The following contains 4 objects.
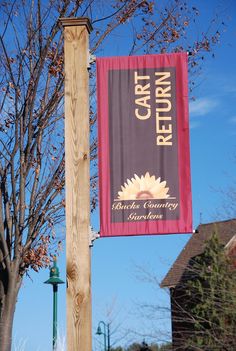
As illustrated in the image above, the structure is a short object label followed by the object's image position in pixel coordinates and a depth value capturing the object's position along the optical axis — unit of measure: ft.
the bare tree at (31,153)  40.27
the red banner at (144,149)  24.69
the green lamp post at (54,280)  47.91
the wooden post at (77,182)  23.91
